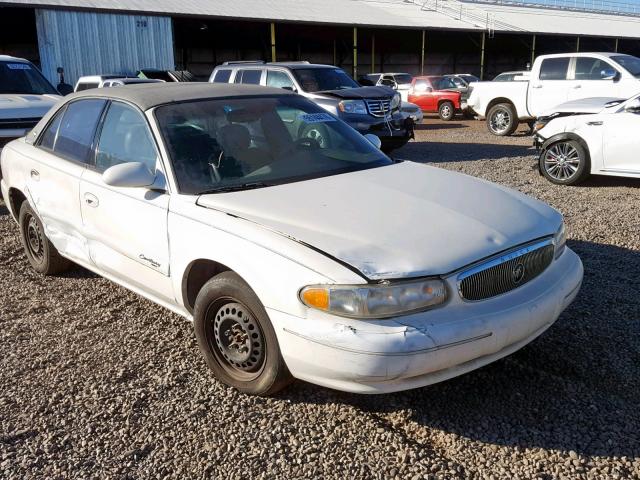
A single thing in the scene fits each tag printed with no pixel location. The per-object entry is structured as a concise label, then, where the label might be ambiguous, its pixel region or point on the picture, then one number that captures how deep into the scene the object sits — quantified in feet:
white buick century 8.92
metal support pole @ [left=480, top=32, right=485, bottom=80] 102.01
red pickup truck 68.03
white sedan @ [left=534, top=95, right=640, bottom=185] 26.08
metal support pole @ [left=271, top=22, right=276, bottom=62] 74.69
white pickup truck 44.01
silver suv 36.99
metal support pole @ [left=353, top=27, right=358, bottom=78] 85.49
